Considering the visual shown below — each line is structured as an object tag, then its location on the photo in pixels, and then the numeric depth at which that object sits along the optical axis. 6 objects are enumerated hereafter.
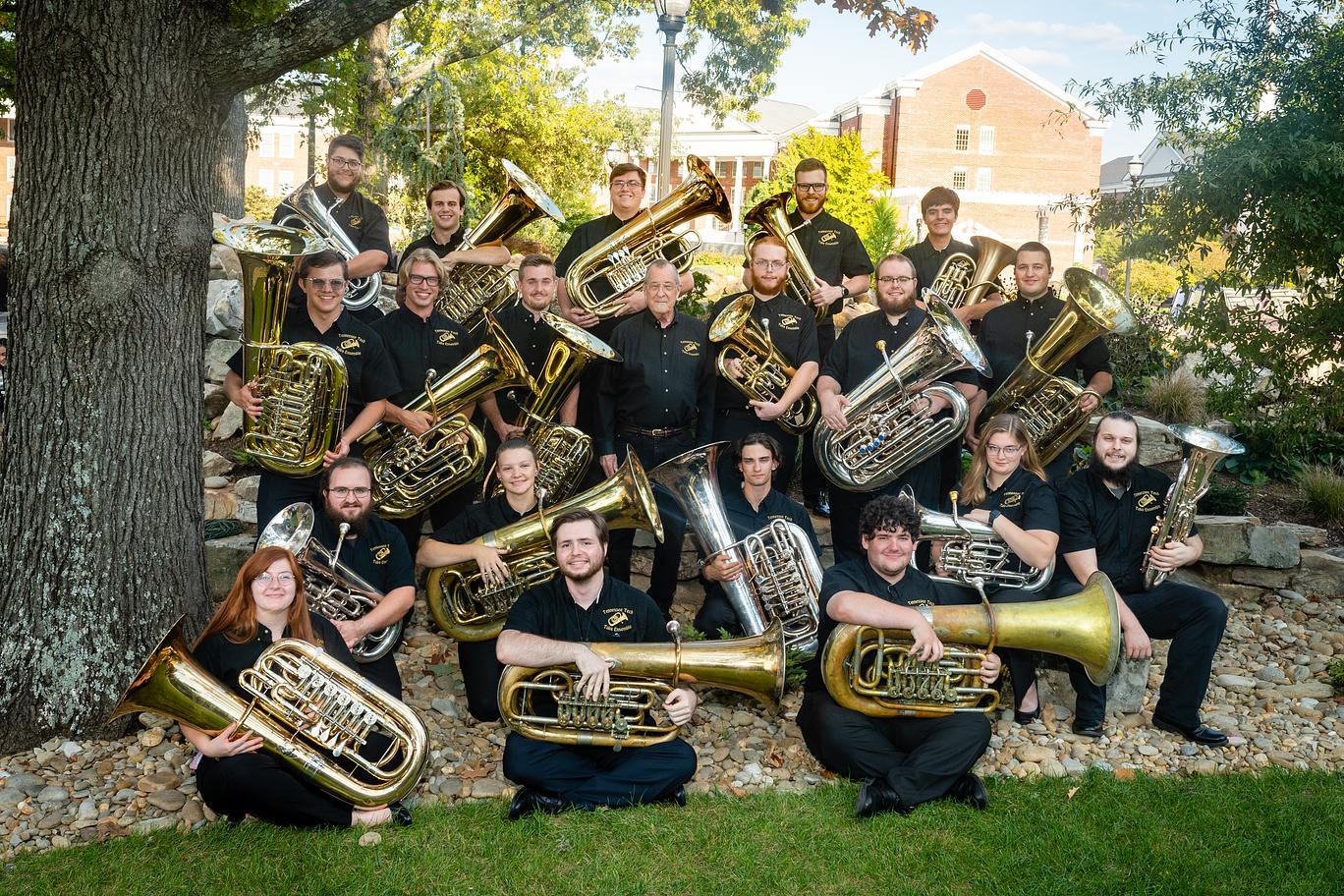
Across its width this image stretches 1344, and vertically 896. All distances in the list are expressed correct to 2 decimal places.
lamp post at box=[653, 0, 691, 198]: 8.95
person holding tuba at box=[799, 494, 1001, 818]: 4.34
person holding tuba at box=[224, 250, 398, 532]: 5.12
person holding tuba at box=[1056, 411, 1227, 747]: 5.12
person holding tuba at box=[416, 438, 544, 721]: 4.93
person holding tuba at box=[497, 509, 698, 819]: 4.20
